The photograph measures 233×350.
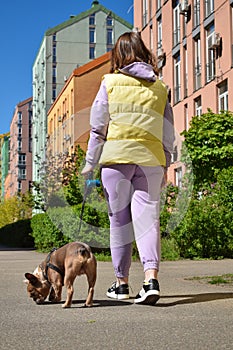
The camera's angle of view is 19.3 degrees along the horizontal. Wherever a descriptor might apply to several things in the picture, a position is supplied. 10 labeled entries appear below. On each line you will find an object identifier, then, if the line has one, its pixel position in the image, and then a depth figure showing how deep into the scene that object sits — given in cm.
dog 533
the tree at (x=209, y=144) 2033
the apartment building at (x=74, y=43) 7906
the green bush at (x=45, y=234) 1888
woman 560
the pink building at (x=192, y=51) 2677
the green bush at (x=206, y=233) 1363
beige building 5096
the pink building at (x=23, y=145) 11962
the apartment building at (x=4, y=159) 14788
